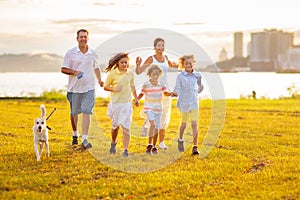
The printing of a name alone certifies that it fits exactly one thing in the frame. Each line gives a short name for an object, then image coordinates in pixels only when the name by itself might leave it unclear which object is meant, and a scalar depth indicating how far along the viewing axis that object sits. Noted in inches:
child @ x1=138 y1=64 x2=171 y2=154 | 331.6
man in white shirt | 367.2
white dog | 319.3
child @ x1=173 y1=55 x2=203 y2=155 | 346.3
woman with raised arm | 337.1
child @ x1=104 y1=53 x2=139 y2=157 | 328.2
